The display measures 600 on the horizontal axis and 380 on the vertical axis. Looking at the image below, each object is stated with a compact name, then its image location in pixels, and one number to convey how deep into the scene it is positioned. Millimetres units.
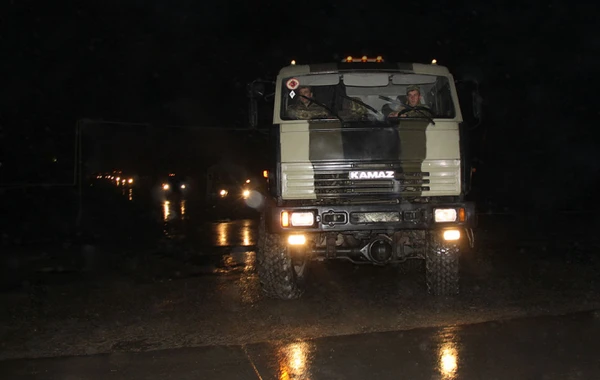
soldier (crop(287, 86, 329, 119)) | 6816
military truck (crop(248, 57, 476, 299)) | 6441
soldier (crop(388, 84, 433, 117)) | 6848
